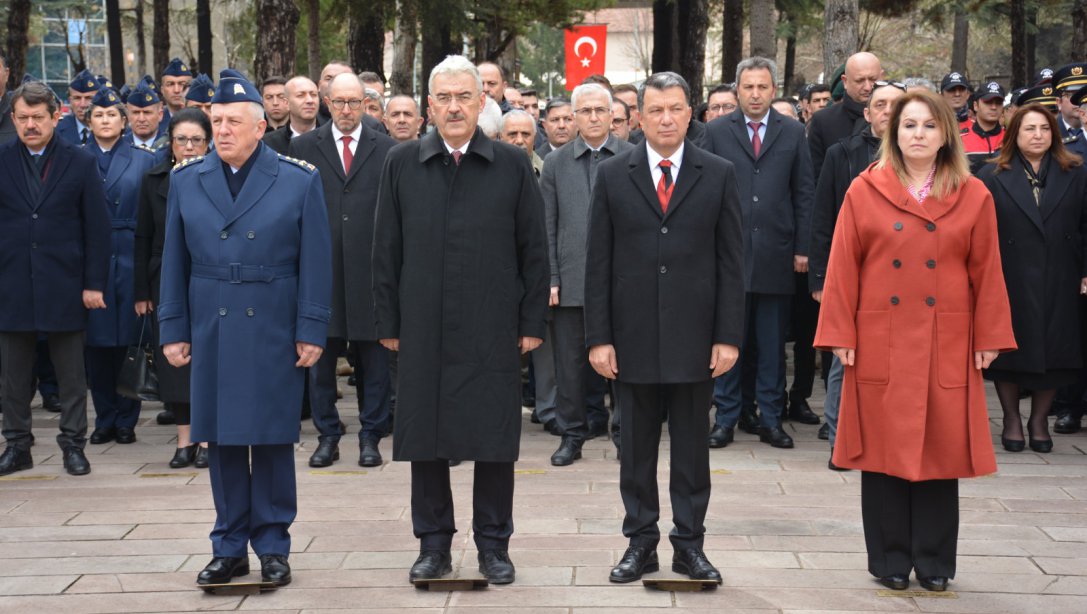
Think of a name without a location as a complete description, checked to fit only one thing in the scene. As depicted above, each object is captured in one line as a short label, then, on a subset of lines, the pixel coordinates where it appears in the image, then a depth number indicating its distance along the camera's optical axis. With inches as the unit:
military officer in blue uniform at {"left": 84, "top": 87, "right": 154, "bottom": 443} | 363.9
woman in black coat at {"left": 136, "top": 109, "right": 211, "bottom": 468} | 336.2
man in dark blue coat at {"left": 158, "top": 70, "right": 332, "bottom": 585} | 234.5
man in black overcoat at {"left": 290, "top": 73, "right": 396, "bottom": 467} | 344.8
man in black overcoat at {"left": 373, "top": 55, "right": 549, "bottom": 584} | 234.2
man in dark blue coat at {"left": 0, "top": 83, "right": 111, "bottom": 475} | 337.4
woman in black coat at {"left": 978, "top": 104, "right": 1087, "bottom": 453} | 354.3
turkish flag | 1001.5
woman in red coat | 231.1
